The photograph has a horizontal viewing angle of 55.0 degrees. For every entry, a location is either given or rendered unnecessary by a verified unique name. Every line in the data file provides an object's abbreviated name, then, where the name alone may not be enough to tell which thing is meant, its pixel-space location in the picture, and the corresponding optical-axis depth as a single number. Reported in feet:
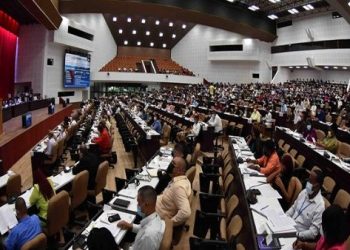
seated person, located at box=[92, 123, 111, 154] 30.42
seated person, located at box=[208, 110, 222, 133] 38.70
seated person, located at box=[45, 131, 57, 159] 28.17
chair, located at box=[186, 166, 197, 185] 17.45
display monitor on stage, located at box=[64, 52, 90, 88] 84.02
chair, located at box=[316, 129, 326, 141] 32.47
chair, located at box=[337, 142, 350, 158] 27.07
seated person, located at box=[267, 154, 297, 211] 16.65
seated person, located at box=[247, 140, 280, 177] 19.49
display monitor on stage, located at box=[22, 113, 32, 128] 39.76
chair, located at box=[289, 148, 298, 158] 25.68
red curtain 61.31
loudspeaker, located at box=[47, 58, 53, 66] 76.39
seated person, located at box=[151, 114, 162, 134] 38.64
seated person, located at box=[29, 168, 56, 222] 15.62
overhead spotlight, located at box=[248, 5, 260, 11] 89.38
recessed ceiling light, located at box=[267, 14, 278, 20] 101.47
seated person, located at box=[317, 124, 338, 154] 27.71
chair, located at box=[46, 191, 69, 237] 14.69
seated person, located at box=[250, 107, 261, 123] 42.68
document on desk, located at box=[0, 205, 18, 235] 13.54
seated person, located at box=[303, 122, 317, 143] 31.19
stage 31.13
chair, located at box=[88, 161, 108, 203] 20.35
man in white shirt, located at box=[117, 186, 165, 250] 10.41
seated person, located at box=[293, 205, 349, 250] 9.36
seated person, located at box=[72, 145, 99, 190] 20.24
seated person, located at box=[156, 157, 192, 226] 13.74
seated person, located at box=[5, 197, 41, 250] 11.93
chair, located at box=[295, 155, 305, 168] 23.00
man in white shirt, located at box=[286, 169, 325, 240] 13.16
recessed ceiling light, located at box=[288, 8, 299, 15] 94.02
